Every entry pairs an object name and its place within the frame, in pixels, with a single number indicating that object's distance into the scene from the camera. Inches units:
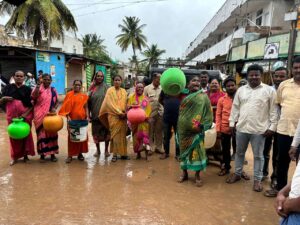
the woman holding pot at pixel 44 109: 155.3
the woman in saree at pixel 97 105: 169.7
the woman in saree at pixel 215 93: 159.4
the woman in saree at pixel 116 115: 162.4
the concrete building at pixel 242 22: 460.6
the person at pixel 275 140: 128.9
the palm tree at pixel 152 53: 1599.8
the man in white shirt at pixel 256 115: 118.2
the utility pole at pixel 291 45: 229.1
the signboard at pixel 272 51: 289.1
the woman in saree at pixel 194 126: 127.5
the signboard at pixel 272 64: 303.0
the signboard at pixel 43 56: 484.5
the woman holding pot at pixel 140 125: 163.3
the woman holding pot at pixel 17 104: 150.7
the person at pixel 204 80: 172.4
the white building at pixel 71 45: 1029.4
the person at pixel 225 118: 142.2
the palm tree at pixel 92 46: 1319.5
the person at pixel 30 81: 373.3
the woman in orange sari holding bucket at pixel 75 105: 158.6
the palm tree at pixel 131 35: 1362.2
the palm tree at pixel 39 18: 578.6
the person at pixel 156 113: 185.8
